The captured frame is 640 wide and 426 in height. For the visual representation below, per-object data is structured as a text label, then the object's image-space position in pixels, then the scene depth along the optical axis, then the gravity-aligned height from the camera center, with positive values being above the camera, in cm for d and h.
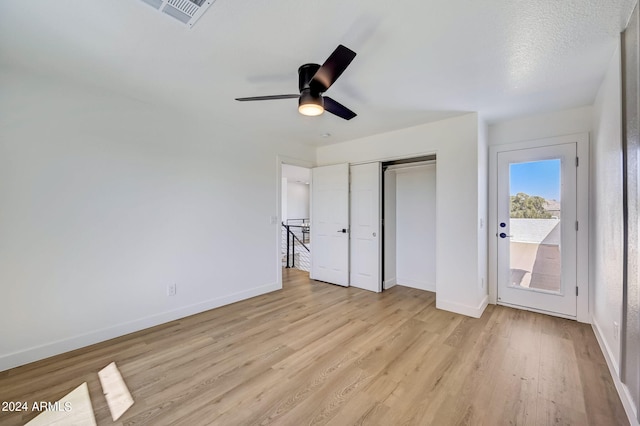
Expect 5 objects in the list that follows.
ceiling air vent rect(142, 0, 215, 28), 155 +127
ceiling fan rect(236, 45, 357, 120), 170 +102
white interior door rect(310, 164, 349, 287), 450 -12
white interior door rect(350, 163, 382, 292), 419 -15
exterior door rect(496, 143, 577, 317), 313 -11
